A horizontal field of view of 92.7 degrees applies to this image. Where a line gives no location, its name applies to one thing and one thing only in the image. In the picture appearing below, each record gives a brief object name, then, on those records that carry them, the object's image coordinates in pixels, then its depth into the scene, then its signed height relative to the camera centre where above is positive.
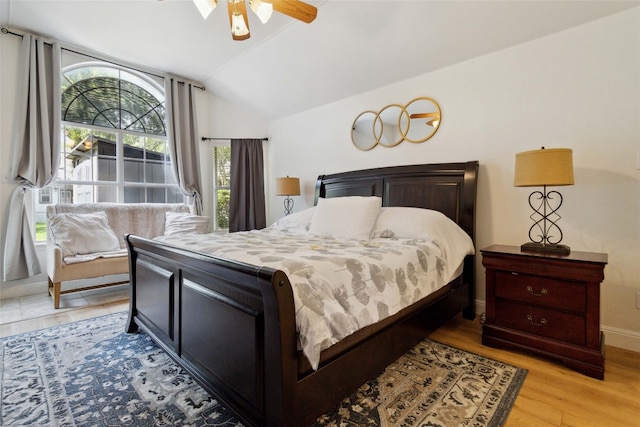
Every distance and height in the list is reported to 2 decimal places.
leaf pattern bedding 1.23 -0.36
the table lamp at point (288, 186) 4.25 +0.26
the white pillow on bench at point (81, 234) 3.18 -0.31
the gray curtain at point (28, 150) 3.26 +0.61
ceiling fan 1.95 +1.30
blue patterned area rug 1.45 -1.02
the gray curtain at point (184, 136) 4.42 +1.03
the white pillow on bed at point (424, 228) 2.43 -0.20
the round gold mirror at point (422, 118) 3.12 +0.90
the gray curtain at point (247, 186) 4.84 +0.30
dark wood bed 1.12 -0.66
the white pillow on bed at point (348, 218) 2.63 -0.12
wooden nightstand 1.83 -0.67
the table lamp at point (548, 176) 2.00 +0.18
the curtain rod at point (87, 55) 3.23 +1.86
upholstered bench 3.04 -0.31
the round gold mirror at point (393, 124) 3.36 +0.89
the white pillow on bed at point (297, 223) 3.16 -0.20
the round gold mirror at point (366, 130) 3.60 +0.90
